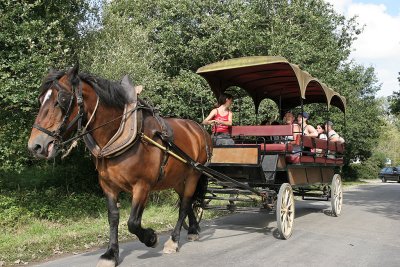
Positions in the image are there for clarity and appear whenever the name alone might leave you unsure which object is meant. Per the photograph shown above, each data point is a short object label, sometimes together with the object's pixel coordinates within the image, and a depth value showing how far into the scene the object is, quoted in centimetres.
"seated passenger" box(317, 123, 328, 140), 1163
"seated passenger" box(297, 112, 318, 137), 1067
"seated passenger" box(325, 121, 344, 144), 1158
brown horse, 479
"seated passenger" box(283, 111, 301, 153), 882
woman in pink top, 812
